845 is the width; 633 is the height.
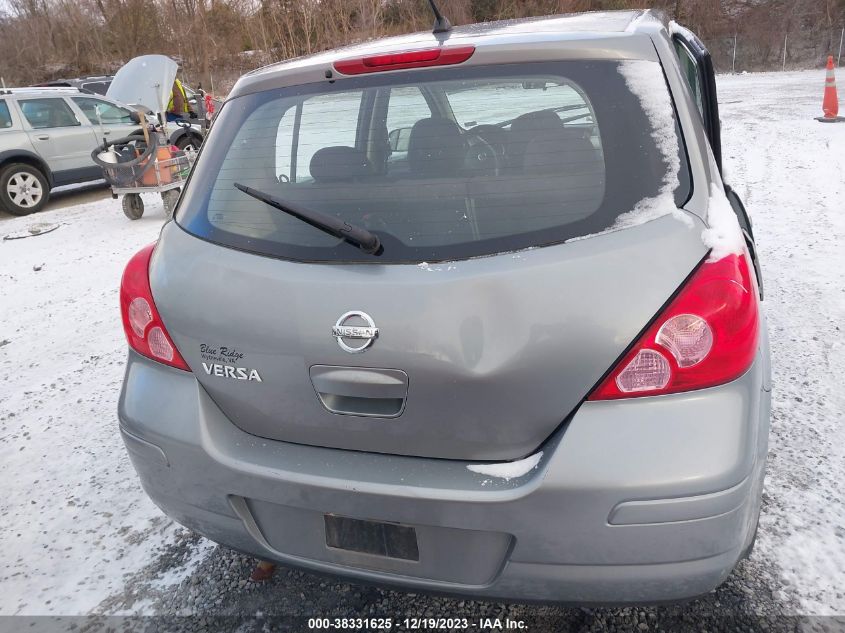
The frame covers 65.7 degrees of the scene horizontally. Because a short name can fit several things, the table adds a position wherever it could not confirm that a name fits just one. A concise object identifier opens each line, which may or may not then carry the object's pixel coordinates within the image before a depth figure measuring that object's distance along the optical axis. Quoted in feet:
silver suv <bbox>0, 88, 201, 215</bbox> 32.68
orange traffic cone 39.40
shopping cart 27.55
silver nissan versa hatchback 4.99
